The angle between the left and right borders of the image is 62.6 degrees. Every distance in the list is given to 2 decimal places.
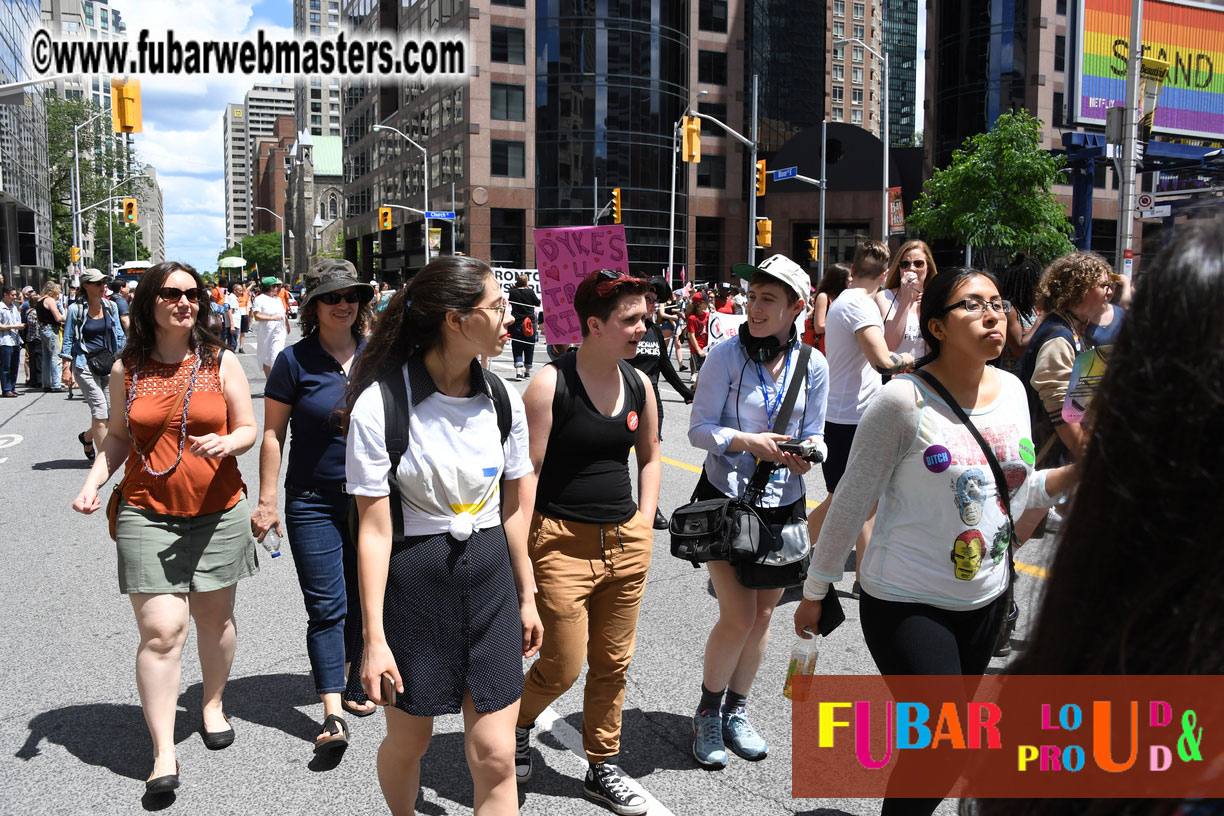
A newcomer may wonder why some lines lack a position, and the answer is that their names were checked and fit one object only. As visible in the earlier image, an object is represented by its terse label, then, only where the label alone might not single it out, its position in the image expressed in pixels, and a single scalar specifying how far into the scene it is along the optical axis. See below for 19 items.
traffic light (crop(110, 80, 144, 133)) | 22.00
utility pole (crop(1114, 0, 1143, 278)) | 18.97
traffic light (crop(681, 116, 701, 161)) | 29.31
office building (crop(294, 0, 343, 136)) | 169.21
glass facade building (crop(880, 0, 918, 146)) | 160.00
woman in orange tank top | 4.03
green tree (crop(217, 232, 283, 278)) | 177.00
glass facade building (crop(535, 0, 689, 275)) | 58.84
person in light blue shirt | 4.12
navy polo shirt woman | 4.43
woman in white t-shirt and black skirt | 2.91
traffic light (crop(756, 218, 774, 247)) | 33.75
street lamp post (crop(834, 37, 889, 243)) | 32.24
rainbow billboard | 33.94
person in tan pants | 3.78
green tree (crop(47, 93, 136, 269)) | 84.44
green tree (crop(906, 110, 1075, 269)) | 36.00
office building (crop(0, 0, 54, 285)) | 55.38
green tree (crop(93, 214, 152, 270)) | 114.05
